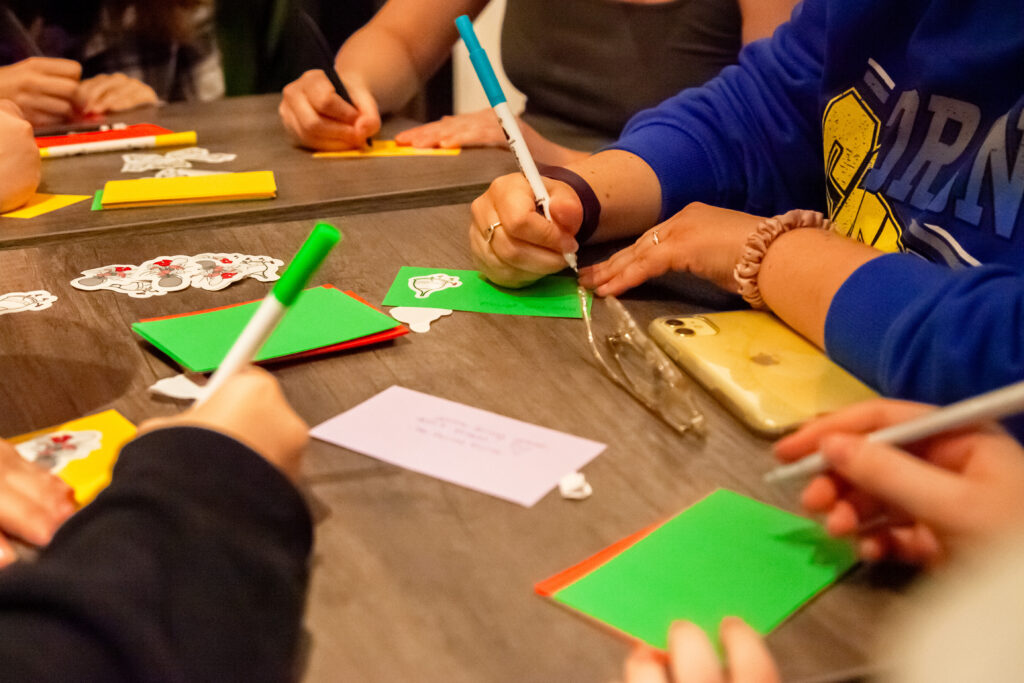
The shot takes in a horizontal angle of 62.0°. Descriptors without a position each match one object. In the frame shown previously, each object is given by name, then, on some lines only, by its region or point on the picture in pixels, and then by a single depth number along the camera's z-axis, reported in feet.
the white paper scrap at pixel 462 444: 1.69
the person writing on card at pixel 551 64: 4.12
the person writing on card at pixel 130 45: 5.47
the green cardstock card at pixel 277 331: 2.11
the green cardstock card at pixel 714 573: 1.35
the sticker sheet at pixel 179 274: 2.58
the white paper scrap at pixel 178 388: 1.96
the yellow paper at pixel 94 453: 1.65
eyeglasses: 1.89
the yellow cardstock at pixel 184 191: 3.32
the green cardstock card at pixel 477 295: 2.47
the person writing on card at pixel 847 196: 1.83
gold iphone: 1.86
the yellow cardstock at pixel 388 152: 4.02
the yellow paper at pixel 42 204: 3.25
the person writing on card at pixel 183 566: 1.19
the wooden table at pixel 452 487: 1.30
